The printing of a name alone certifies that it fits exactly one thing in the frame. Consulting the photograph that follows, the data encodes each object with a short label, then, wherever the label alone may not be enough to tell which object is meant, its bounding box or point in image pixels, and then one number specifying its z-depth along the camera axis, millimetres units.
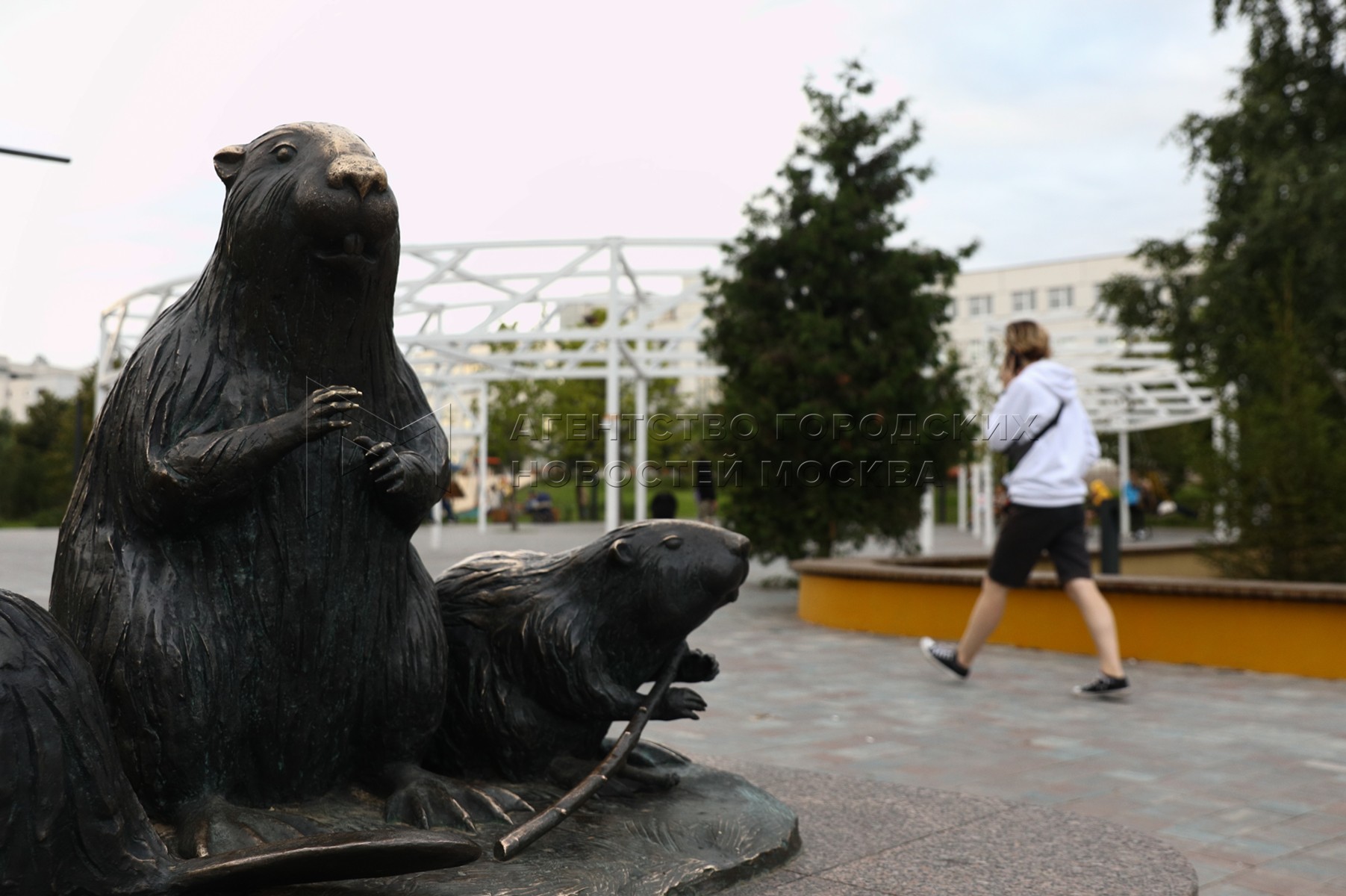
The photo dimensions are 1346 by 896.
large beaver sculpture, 2168
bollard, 10484
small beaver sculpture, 2715
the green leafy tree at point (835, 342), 11141
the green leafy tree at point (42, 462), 38666
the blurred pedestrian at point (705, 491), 16266
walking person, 6246
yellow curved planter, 7250
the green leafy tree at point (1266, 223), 16922
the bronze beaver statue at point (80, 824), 1727
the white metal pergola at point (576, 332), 15219
